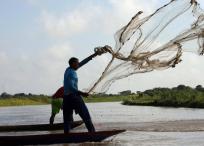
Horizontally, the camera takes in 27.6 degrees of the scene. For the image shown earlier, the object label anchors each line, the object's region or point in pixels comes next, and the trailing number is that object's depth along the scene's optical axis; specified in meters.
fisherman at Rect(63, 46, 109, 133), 10.61
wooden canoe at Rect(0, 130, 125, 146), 10.40
